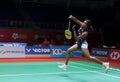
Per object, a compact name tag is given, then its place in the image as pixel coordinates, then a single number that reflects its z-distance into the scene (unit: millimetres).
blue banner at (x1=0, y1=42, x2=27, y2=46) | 21672
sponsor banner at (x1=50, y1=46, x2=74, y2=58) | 20297
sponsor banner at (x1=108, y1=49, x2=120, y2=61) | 18570
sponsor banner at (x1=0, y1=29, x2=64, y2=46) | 27641
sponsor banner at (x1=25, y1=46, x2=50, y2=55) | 19719
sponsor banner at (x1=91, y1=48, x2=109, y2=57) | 20325
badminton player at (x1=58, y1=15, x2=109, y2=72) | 11234
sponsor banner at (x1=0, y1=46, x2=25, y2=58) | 18797
